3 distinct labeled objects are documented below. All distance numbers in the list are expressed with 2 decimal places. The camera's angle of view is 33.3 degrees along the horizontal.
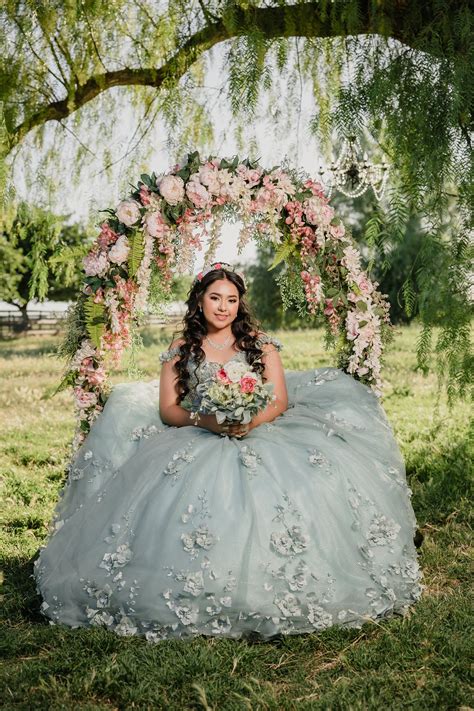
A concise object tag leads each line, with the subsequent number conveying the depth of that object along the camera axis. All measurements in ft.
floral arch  15.90
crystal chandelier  17.67
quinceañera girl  12.98
